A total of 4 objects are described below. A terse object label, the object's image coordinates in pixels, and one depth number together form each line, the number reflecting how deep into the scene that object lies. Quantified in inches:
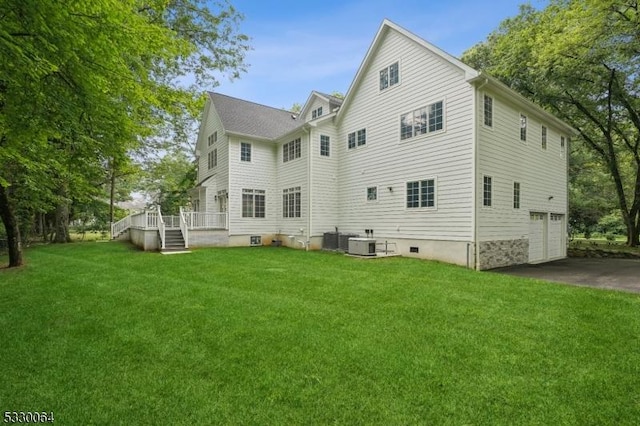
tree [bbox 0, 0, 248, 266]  140.6
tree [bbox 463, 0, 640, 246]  542.0
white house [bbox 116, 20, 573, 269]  412.8
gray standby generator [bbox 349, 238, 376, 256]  469.4
